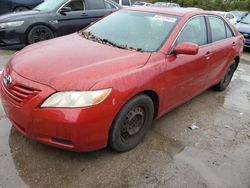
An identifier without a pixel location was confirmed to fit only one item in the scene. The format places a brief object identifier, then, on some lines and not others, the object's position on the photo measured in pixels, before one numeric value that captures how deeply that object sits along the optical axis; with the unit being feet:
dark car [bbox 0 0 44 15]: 23.63
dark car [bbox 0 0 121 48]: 16.56
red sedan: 6.46
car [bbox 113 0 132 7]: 28.13
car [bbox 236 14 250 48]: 25.42
